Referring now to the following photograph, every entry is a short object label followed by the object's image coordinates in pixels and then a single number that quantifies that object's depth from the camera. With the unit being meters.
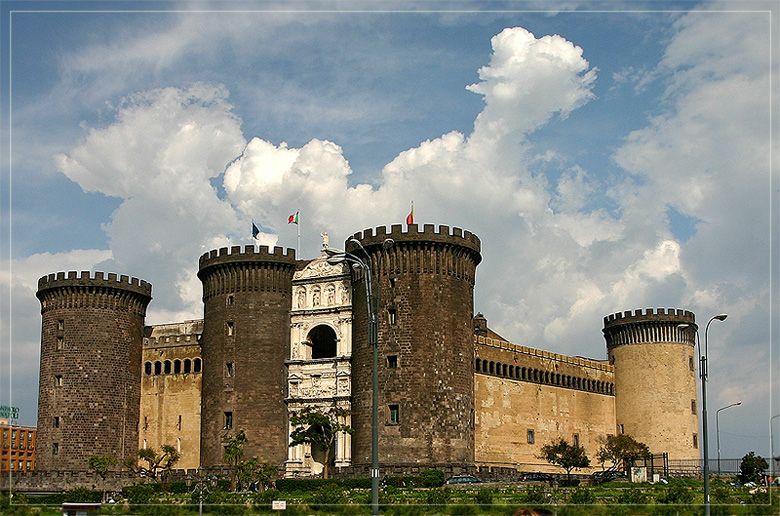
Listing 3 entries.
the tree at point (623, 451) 79.81
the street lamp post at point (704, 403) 42.11
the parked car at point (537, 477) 70.38
